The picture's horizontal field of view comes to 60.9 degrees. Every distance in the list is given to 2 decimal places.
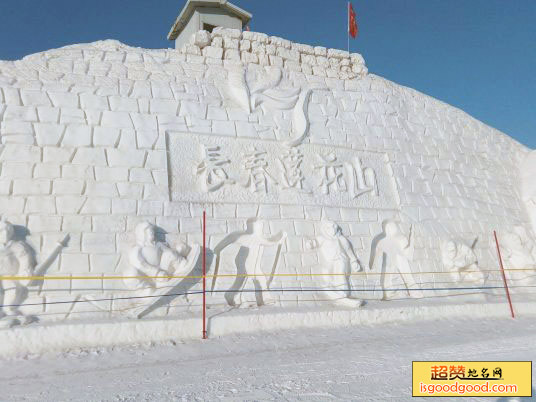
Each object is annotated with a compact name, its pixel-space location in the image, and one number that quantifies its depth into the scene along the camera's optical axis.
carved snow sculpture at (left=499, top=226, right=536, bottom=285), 7.35
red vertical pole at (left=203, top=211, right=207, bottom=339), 4.48
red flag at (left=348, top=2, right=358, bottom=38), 8.77
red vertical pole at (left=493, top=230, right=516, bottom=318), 6.05
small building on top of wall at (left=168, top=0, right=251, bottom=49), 11.16
